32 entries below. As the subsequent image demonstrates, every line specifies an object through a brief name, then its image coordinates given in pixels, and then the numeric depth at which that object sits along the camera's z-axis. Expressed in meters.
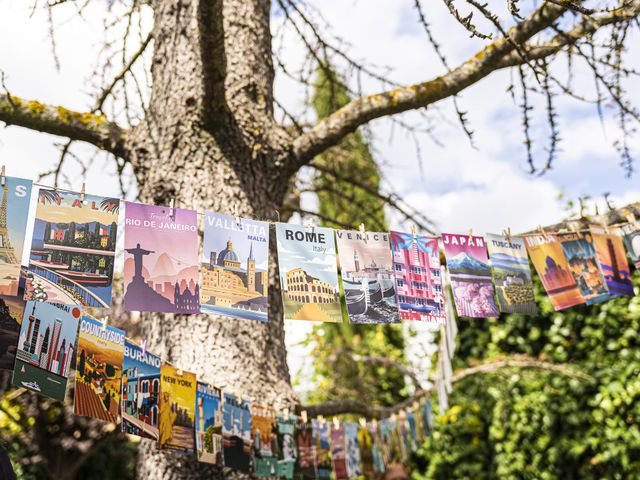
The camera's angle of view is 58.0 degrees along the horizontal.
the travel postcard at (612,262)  2.36
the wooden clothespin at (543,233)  2.34
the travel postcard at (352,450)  2.73
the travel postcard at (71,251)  1.49
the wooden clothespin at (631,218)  2.39
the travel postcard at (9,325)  1.42
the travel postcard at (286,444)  2.07
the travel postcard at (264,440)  1.98
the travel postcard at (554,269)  2.27
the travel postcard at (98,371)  1.61
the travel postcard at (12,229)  1.44
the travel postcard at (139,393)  1.69
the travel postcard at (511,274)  2.16
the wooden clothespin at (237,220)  1.87
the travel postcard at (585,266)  2.32
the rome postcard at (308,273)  1.84
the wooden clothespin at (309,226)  1.95
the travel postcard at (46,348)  1.45
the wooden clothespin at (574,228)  2.36
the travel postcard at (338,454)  2.62
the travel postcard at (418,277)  2.01
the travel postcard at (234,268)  1.75
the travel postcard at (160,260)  1.65
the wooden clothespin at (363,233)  2.04
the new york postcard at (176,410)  1.76
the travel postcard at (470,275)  2.09
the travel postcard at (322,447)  2.40
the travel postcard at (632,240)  2.37
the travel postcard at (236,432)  1.90
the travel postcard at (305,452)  2.23
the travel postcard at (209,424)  1.84
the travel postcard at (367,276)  1.93
